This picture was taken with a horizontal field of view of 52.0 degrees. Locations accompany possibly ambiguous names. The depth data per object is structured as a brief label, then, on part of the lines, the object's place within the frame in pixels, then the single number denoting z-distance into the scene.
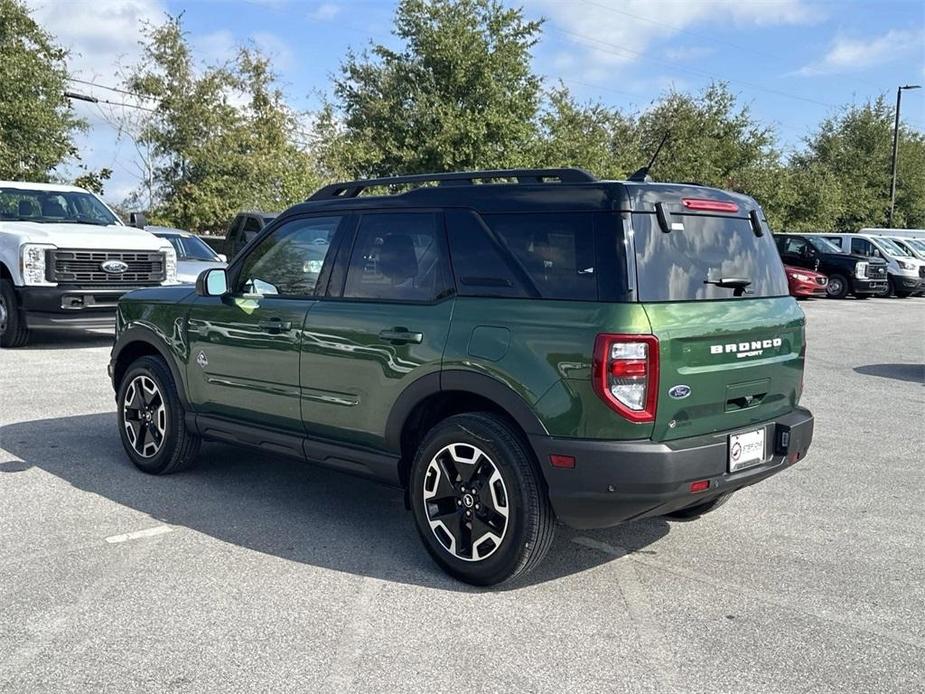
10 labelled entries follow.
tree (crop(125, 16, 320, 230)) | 25.17
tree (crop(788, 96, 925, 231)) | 44.75
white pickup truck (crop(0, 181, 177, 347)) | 11.67
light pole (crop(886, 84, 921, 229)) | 42.18
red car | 25.59
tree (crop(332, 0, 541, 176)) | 26.31
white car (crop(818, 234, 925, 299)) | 28.33
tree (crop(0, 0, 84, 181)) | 19.50
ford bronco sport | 4.00
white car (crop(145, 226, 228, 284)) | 14.91
